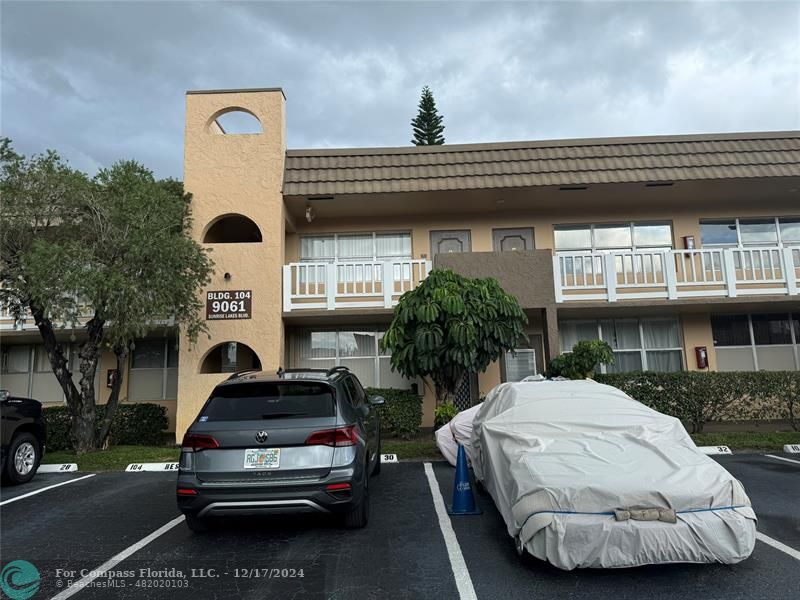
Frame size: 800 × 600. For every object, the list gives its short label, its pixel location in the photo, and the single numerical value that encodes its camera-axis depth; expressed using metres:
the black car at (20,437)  7.96
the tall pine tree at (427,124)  33.92
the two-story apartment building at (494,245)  12.60
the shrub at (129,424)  11.89
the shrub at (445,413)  10.45
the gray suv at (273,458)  4.78
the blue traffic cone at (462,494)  5.80
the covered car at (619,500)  3.83
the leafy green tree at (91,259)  9.54
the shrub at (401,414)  11.57
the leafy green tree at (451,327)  10.48
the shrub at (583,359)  10.91
